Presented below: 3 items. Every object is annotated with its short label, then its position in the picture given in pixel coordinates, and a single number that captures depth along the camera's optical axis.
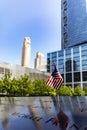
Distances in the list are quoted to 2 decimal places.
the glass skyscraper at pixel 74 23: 55.06
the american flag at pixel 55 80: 7.06
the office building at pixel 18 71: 27.16
